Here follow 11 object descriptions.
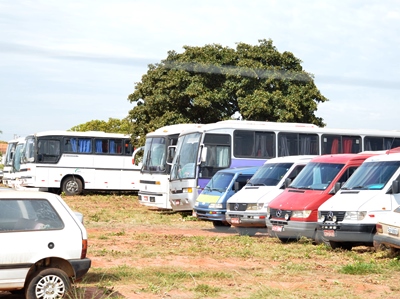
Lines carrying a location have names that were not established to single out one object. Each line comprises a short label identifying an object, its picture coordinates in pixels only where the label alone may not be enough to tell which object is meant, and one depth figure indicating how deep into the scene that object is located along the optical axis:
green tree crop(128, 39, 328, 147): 42.25
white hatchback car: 10.48
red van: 18.78
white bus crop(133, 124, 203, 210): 31.88
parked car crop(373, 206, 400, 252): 15.17
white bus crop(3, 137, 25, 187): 48.91
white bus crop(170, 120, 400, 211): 28.55
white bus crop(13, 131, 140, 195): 43.41
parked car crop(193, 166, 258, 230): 23.89
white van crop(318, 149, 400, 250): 17.05
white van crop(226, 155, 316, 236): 21.42
